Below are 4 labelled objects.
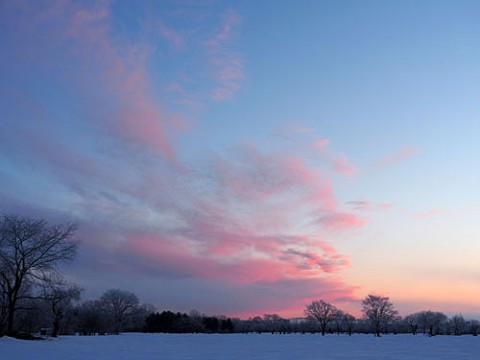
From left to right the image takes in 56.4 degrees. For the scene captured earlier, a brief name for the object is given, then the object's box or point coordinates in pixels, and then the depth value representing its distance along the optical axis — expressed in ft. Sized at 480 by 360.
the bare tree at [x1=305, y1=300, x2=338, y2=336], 545.44
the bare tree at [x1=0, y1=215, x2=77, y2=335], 125.59
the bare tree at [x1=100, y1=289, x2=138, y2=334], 449.48
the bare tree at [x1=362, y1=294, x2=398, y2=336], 482.69
